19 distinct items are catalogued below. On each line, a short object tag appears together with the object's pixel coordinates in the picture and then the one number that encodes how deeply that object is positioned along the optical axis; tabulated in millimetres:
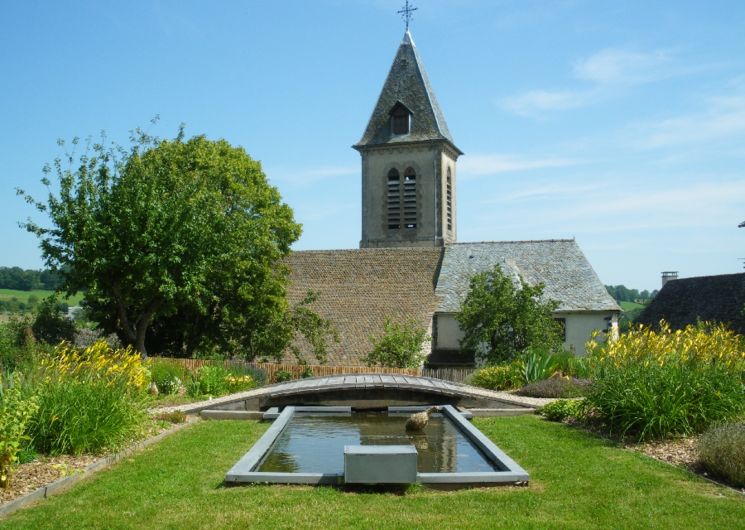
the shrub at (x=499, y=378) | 20625
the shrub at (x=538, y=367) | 20047
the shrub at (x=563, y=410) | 14042
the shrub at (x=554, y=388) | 17750
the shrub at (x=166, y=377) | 18516
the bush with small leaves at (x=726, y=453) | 8875
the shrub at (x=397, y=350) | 27531
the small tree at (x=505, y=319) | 26812
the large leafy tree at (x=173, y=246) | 21703
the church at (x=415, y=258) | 34281
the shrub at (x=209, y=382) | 18422
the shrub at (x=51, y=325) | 27781
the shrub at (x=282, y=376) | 23750
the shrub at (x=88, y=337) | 32638
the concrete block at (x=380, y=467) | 8445
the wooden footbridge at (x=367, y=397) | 16219
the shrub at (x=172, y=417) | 13977
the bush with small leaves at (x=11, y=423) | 8359
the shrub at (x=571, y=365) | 19578
